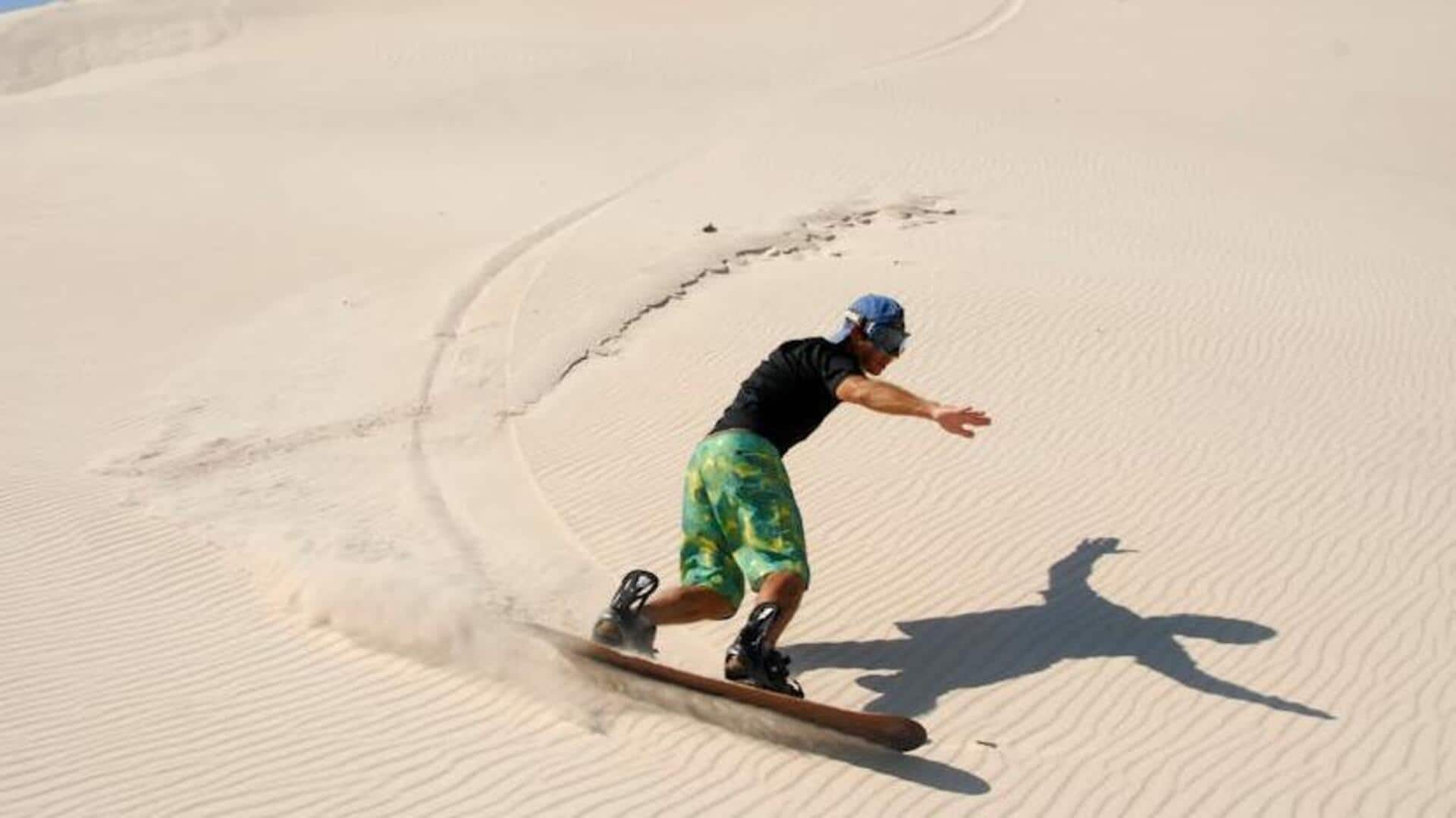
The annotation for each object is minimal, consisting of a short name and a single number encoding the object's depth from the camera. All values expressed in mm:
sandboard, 5992
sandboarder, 6676
